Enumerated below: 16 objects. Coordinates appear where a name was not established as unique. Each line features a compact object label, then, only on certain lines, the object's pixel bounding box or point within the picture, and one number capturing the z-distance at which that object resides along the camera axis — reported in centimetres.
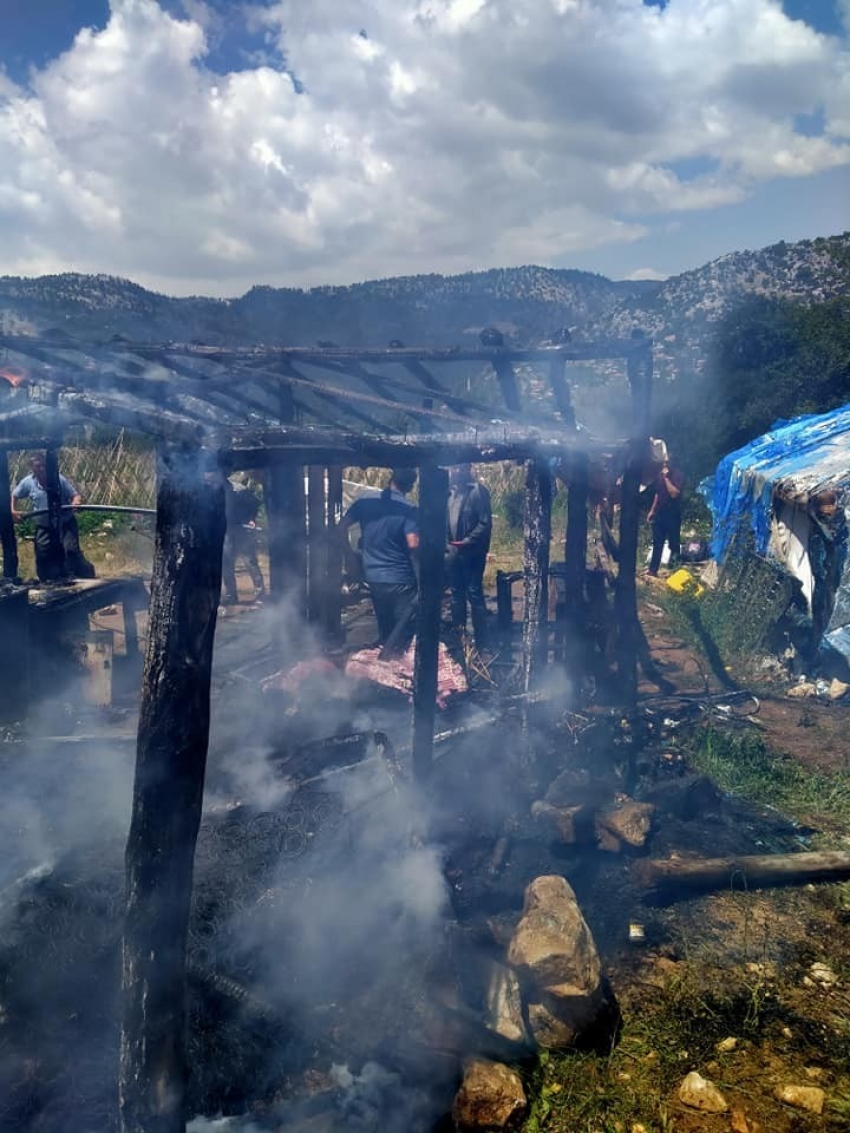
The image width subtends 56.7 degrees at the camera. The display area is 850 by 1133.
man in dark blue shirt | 841
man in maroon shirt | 1459
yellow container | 1303
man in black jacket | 934
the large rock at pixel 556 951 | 415
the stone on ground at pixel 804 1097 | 382
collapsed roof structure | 305
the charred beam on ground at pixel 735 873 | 559
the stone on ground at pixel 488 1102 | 365
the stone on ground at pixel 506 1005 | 409
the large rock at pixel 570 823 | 599
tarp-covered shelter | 974
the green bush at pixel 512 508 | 1836
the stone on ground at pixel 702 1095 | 381
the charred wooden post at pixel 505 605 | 973
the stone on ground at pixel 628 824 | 597
